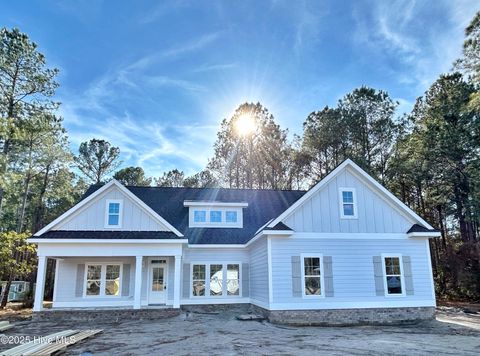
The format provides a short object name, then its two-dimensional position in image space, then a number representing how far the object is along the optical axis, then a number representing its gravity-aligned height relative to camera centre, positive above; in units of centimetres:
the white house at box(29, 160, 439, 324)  1336 +14
